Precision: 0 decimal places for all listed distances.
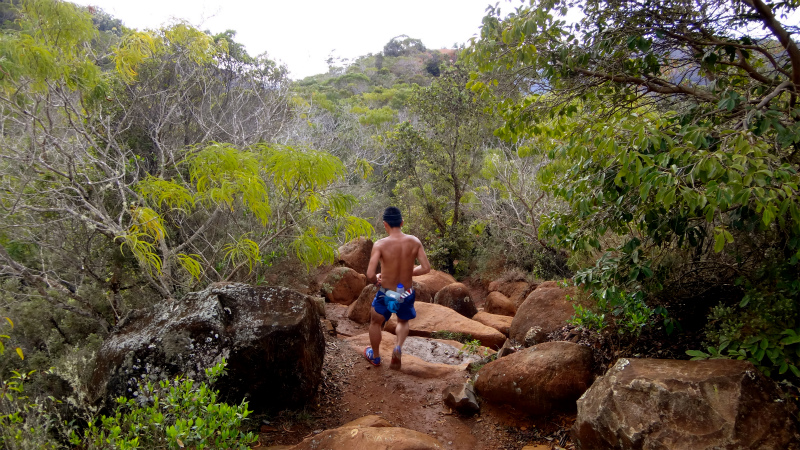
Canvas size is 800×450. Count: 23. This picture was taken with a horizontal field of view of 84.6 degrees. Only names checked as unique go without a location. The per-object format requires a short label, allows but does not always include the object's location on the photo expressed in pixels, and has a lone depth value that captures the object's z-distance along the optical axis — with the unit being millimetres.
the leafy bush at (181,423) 2064
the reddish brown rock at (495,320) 7548
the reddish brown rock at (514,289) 9719
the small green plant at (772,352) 2438
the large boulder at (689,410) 2340
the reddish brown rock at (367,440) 2617
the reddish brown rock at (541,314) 5148
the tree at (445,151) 11133
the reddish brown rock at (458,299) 8922
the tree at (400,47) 44531
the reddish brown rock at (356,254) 10969
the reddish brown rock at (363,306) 8133
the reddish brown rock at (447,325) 6801
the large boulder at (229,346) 3238
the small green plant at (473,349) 5413
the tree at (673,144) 2195
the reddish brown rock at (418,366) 4961
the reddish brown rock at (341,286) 9402
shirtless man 4656
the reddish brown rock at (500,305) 9359
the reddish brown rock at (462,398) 4053
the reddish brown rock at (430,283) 9797
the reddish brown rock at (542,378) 3648
